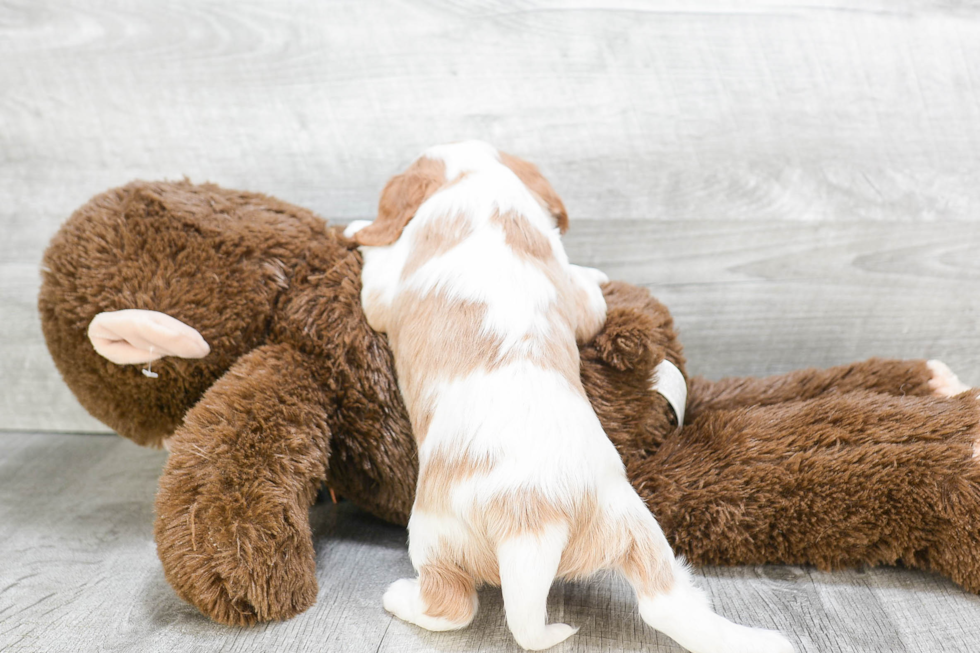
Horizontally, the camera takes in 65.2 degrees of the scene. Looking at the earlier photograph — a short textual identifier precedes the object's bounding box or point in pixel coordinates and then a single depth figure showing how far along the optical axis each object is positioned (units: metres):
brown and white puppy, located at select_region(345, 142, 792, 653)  0.77
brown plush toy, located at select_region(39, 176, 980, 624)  0.93
